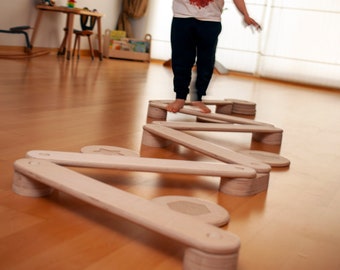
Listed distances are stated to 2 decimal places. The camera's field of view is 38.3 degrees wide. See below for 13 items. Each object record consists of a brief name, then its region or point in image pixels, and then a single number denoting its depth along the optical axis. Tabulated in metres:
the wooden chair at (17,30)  4.68
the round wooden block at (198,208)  1.06
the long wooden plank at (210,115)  2.17
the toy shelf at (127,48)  6.48
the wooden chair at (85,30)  5.69
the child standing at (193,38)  2.38
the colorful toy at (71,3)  5.36
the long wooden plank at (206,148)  1.38
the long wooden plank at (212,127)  1.87
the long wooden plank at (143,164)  1.19
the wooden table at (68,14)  5.18
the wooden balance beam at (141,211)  0.80
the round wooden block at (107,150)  1.50
